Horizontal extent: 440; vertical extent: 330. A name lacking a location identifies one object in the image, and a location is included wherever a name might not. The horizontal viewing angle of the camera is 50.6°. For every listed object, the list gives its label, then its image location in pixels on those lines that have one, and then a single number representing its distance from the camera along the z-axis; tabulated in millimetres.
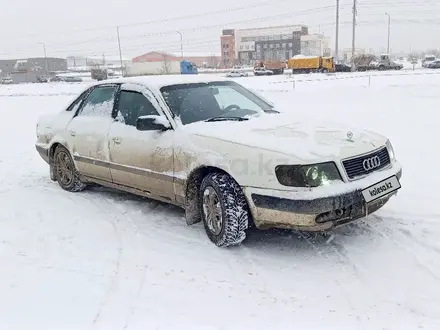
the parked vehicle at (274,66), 56506
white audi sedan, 3766
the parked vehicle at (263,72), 53031
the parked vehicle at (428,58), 58800
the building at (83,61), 115250
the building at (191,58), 98619
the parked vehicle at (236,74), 49375
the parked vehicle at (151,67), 72462
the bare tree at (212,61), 110875
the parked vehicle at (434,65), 48656
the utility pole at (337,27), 53759
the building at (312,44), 102438
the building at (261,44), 102750
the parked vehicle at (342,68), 51562
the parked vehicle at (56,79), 65875
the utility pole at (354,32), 52344
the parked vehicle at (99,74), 59969
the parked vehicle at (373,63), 50750
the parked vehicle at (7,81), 69106
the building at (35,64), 109812
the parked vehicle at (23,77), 75938
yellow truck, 50656
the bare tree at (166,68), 63631
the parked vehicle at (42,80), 65812
